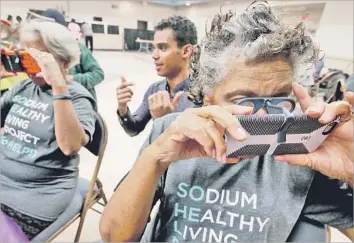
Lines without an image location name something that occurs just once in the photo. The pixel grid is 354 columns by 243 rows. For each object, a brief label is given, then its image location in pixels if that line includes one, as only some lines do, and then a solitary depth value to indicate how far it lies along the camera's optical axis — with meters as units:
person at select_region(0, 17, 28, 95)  0.96
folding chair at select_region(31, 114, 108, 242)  0.97
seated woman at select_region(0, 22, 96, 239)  0.88
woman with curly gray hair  0.55
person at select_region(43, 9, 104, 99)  1.56
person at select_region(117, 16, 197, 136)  1.12
